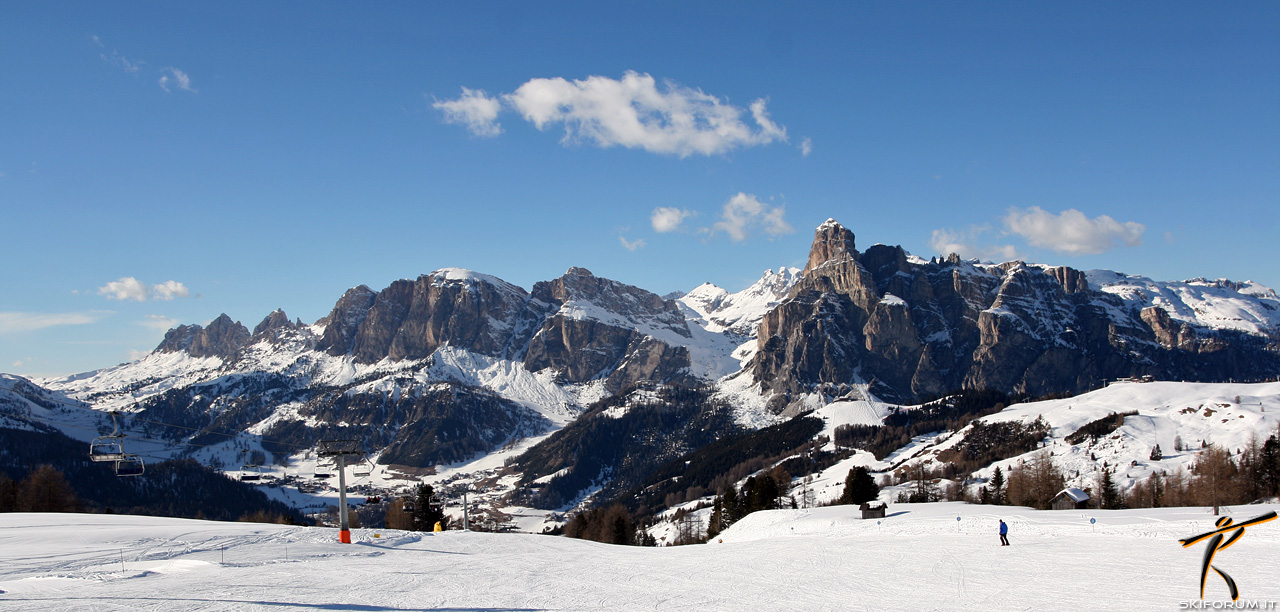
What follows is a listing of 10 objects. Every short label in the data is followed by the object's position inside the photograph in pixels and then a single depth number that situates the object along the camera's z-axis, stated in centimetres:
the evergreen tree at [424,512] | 10288
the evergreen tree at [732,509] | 12294
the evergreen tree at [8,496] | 9600
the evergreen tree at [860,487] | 12081
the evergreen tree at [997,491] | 11375
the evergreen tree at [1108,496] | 9750
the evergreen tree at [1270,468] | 9225
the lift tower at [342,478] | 4932
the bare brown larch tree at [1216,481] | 9612
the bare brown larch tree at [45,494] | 9919
